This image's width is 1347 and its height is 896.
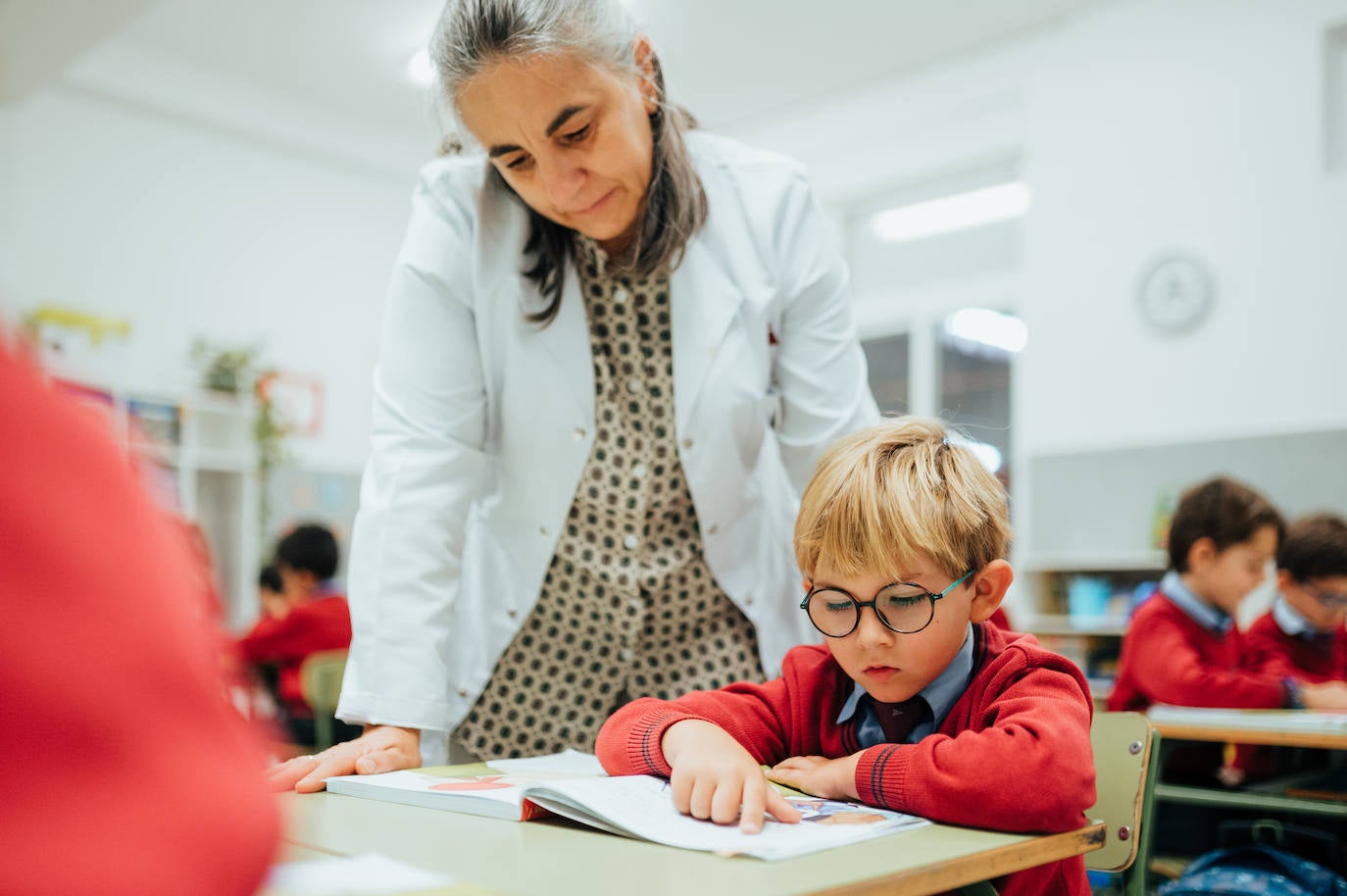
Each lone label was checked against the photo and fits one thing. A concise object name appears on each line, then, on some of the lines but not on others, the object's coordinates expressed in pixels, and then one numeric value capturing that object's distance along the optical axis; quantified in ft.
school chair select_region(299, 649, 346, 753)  11.64
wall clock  16.76
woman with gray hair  4.52
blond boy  2.88
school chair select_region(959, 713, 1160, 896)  3.88
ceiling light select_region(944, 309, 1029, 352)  19.54
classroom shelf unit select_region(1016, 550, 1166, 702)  16.48
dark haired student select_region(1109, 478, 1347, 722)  8.59
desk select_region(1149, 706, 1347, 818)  6.96
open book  2.57
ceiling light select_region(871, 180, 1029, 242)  20.08
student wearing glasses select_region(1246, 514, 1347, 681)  9.83
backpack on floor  5.52
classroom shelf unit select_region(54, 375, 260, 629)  19.79
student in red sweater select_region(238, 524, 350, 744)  13.60
